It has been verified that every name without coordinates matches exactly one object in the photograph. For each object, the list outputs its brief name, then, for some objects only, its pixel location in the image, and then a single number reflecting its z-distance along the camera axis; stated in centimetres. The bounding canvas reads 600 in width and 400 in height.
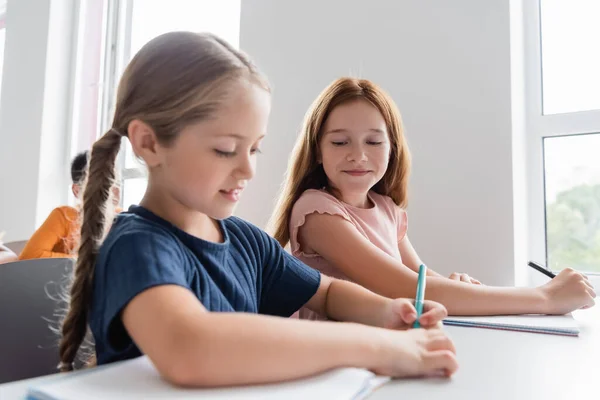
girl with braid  46
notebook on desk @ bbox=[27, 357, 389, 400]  43
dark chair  72
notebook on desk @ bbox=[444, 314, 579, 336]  80
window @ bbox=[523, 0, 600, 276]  153
